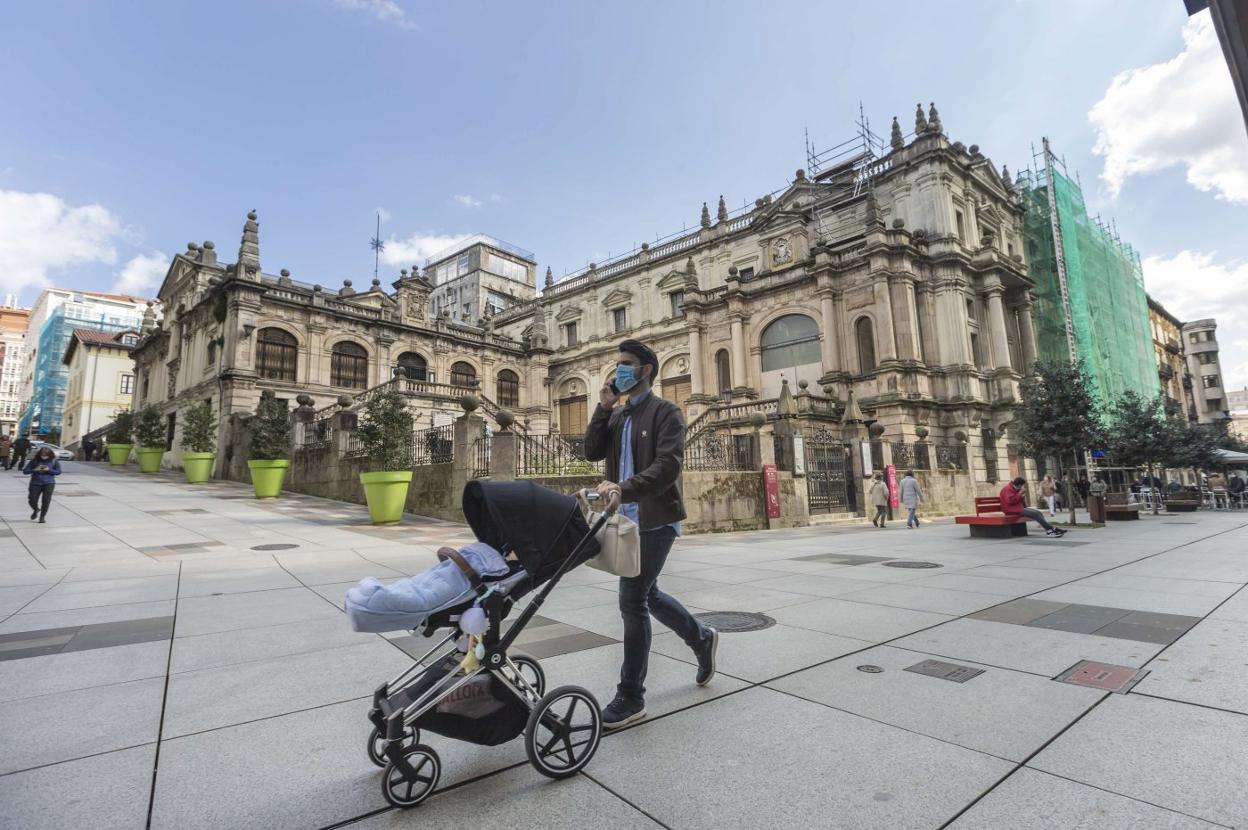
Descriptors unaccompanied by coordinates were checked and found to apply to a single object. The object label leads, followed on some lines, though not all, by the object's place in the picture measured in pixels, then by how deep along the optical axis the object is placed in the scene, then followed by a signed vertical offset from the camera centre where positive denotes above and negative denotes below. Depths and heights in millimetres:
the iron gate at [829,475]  17656 +131
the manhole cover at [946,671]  3484 -1179
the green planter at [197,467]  20844 +1079
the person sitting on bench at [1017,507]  12422 -705
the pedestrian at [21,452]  26016 +2284
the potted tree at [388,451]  11836 +887
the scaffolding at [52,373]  64812 +14420
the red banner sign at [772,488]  14758 -182
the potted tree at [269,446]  16453 +1498
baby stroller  2219 -779
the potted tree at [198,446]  20891 +1885
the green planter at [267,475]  16406 +570
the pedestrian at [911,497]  15492 -536
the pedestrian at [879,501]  15242 -603
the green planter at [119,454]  28531 +2208
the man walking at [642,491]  2947 -30
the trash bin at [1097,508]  15148 -941
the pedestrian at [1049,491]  21092 -669
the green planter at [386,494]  11766 -31
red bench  12102 -1047
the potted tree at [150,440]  24609 +2519
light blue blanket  2078 -382
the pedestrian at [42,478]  10688 +435
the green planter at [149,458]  25031 +1734
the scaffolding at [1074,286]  32594 +10698
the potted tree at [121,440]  28594 +2943
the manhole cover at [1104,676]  3299 -1187
